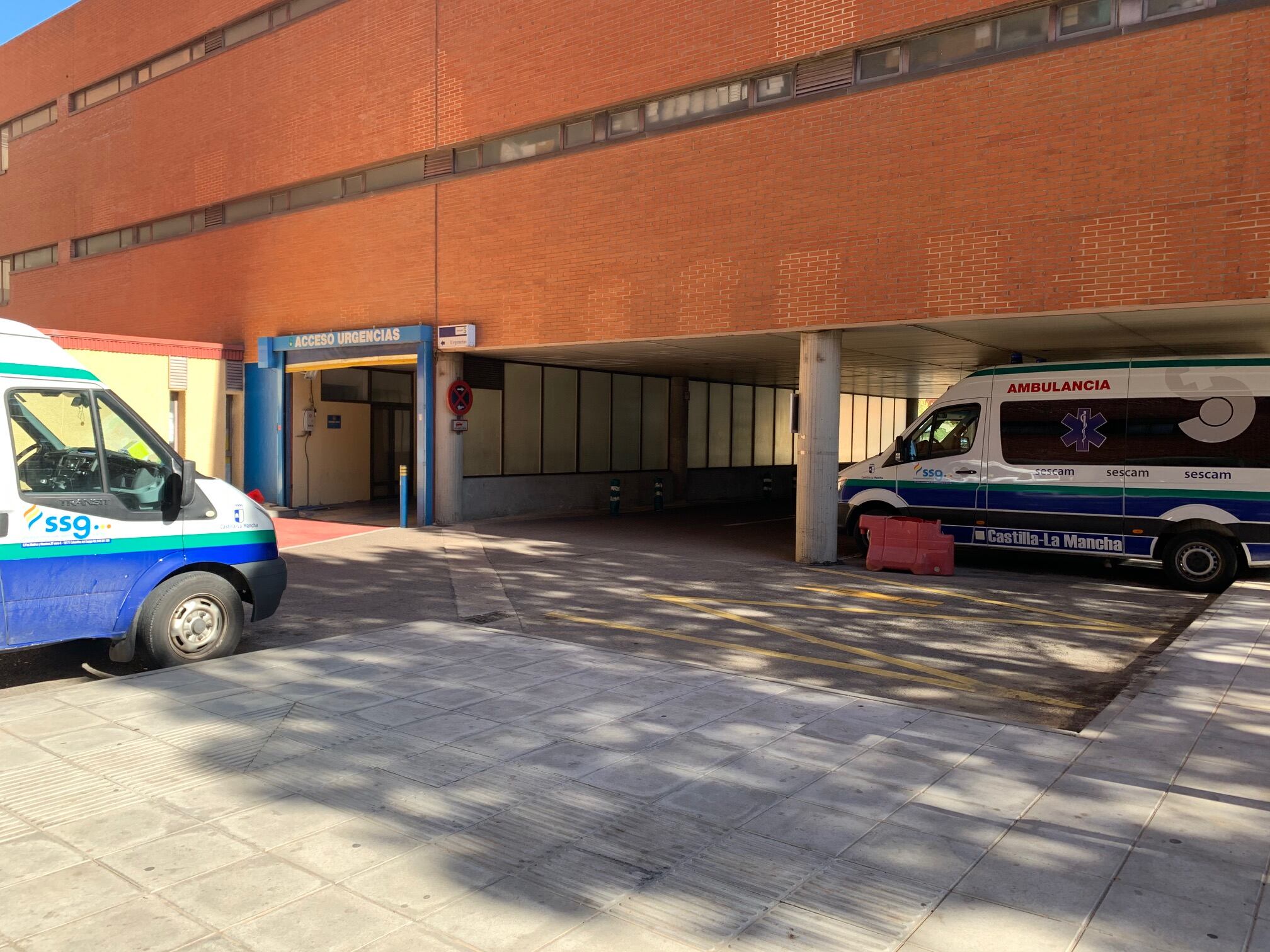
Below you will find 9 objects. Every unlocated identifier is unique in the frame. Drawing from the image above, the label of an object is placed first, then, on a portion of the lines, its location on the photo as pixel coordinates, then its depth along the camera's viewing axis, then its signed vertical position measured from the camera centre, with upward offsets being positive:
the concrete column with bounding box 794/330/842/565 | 14.16 +0.13
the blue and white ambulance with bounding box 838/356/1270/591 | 11.95 -0.08
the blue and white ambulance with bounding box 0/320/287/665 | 6.75 -0.61
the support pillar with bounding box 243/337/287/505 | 22.30 +0.56
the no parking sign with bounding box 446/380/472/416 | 19.20 +1.08
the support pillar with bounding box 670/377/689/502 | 26.39 +0.40
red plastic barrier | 13.69 -1.32
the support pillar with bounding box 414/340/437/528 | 19.41 +0.27
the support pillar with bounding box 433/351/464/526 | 19.45 -0.07
